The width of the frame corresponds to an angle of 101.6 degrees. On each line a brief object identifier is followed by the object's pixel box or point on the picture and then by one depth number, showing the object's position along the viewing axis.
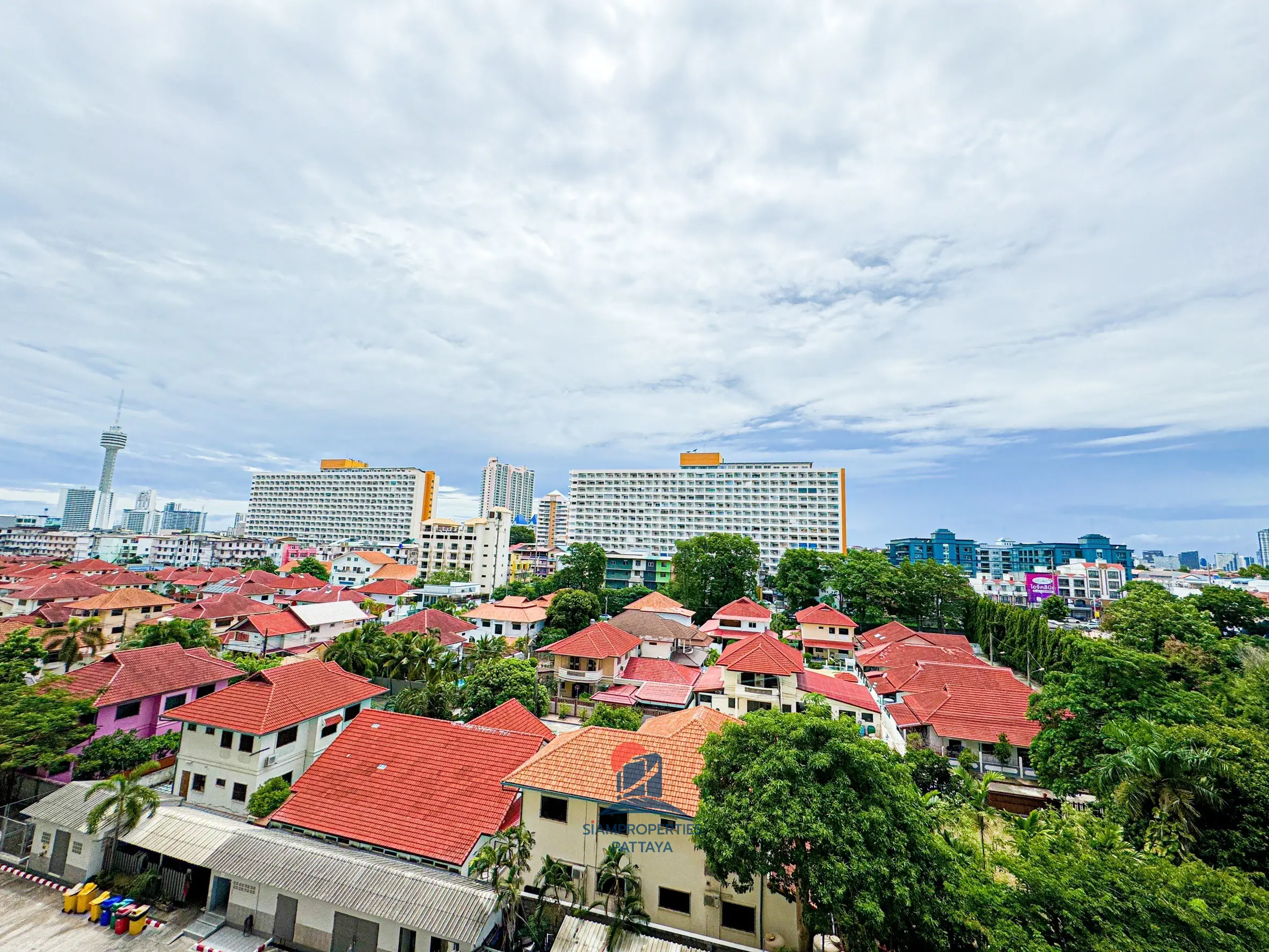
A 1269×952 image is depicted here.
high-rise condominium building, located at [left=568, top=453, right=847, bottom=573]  96.69
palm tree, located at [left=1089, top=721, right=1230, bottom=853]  13.33
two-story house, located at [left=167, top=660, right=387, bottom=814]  17.80
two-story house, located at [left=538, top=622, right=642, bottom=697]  32.25
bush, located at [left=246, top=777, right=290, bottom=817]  16.72
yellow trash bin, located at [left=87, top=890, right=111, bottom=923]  14.99
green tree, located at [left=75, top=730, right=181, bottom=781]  19.56
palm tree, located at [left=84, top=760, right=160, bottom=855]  16.09
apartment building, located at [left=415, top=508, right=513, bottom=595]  85.19
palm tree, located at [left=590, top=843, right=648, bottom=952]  12.31
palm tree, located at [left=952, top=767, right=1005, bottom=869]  17.69
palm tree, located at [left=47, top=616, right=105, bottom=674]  29.80
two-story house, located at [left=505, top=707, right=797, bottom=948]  12.92
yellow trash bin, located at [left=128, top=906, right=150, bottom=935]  14.45
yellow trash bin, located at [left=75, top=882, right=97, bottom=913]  15.23
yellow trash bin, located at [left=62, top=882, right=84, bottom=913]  15.20
